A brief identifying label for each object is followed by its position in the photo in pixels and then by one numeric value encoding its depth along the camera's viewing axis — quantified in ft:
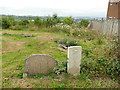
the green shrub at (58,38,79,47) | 17.03
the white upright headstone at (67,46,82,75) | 8.64
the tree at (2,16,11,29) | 35.27
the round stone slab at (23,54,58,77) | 8.78
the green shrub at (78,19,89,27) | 44.60
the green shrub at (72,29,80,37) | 23.71
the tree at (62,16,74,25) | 39.00
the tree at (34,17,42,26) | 37.79
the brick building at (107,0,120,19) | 25.77
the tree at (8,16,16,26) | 38.17
